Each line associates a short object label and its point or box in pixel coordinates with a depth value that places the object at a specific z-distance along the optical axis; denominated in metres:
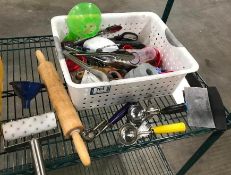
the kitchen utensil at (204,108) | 0.81
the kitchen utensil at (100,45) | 0.83
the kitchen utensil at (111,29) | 0.90
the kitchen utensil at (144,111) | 0.79
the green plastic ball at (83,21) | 0.84
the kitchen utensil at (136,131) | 0.76
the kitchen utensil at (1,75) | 0.76
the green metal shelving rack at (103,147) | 0.70
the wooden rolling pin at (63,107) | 0.65
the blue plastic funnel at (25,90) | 0.77
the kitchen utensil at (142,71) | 0.78
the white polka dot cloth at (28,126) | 0.68
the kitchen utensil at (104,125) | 0.73
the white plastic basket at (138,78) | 0.73
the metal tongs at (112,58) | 0.80
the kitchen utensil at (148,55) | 0.87
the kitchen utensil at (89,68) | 0.73
